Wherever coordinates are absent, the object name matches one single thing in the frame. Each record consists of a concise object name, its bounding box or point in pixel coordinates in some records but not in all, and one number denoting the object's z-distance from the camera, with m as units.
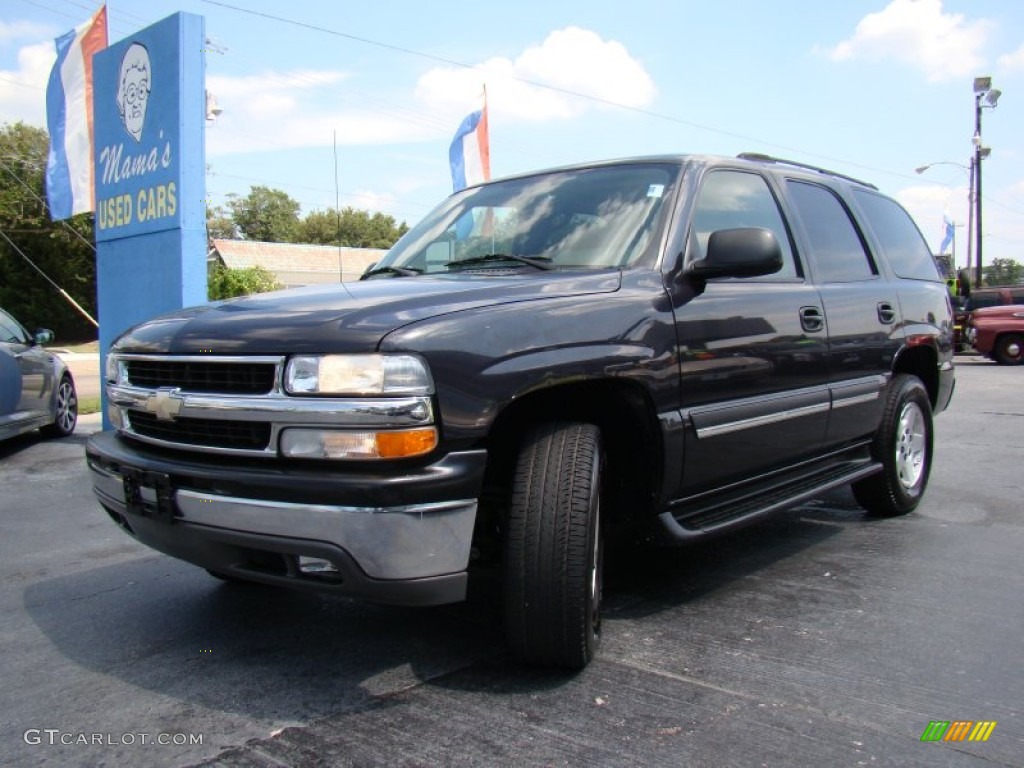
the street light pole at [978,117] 25.08
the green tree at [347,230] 76.81
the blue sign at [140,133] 7.82
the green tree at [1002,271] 78.75
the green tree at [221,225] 61.67
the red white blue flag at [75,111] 9.83
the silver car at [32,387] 7.60
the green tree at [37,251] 38.25
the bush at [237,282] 31.88
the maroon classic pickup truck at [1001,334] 18.25
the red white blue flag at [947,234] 27.62
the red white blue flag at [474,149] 13.54
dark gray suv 2.48
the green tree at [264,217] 77.31
